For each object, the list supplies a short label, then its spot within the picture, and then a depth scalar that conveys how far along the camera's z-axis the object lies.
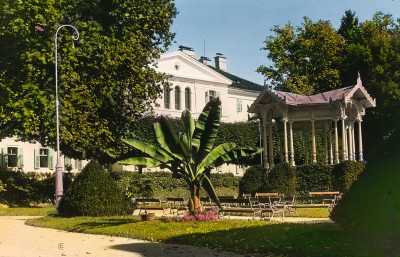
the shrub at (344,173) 29.38
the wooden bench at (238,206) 19.07
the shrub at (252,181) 29.83
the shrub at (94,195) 22.28
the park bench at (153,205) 25.89
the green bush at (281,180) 29.36
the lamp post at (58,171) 29.39
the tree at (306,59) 50.34
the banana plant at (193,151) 18.38
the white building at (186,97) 47.91
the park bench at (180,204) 23.62
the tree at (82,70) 32.56
